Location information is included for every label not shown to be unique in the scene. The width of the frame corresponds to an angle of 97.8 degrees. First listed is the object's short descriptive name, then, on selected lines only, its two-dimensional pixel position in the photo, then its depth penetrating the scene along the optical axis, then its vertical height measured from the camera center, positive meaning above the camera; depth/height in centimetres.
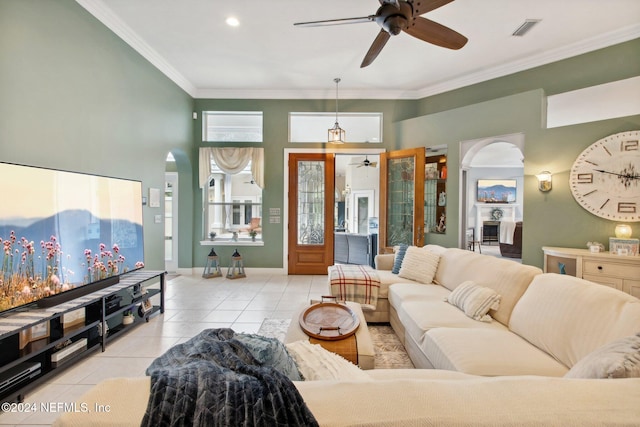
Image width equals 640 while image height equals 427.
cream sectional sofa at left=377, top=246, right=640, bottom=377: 155 -81
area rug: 245 -135
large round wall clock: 333 +42
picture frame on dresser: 317 -40
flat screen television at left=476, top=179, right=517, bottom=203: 950 +70
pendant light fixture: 479 +130
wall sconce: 388 +42
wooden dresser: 303 -65
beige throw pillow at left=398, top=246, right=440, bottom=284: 334 -68
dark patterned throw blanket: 73 -53
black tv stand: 189 -102
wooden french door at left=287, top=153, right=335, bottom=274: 555 -6
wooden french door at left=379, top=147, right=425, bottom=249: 493 +23
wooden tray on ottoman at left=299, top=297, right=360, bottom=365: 189 -90
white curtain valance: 544 +96
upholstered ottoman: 184 -93
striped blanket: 324 -93
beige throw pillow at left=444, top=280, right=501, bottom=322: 227 -76
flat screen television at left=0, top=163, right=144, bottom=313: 203 -23
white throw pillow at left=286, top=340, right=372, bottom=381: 125 -74
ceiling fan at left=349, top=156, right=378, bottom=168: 779 +143
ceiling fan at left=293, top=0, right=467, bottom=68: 221 +164
